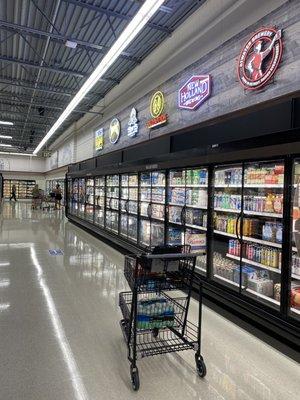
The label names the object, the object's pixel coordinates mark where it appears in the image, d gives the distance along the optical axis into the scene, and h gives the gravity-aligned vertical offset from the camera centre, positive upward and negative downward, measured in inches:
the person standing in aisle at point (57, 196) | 752.4 -15.3
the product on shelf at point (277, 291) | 144.8 -46.7
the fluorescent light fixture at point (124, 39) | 158.7 +94.4
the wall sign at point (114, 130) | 402.0 +80.3
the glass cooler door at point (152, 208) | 256.3 -15.0
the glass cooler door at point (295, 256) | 125.1 -26.5
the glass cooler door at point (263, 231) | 146.3 -19.3
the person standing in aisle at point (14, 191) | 1088.2 -8.1
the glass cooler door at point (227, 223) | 171.2 -17.8
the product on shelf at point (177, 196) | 221.5 -3.4
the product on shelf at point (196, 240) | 197.8 -32.1
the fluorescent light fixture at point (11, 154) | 1105.1 +129.9
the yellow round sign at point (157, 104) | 287.0 +82.5
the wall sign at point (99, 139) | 471.9 +80.0
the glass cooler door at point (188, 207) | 200.2 -11.0
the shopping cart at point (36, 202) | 812.6 -33.0
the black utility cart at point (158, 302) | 106.5 -41.9
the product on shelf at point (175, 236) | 227.4 -33.3
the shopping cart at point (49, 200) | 804.9 -27.4
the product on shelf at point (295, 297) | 129.7 -43.8
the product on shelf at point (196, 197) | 198.2 -3.9
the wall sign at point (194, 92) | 219.3 +75.0
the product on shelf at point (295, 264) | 128.7 -29.9
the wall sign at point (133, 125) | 343.6 +74.5
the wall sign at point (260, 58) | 160.2 +73.8
